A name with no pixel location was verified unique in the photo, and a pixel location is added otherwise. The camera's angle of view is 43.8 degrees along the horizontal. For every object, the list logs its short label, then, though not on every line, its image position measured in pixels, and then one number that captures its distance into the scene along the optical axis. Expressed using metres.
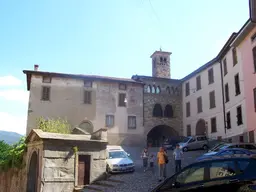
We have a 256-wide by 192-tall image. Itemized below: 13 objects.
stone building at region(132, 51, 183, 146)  40.28
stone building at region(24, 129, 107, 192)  20.25
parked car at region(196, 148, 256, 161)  15.93
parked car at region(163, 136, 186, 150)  35.19
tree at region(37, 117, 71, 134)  25.92
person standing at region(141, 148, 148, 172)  22.71
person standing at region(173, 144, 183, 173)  17.30
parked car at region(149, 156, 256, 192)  6.97
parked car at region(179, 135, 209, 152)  31.61
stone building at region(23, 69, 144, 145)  35.38
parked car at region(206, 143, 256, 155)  19.70
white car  21.19
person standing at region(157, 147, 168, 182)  16.55
